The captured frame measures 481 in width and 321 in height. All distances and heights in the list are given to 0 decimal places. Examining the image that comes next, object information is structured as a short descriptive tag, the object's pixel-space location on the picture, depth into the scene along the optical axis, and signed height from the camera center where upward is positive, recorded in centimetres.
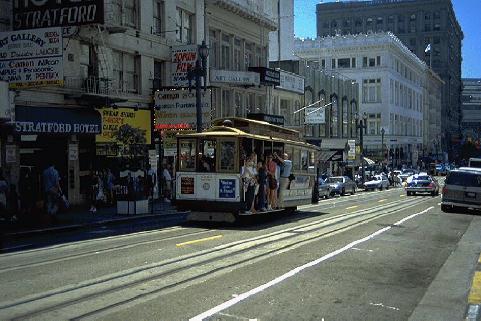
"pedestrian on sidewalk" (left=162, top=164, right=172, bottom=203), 2936 -106
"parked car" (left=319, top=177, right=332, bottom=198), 3865 -181
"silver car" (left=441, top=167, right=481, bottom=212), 2495 -122
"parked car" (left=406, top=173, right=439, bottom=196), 4222 -176
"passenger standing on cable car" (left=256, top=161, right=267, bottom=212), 1864 -73
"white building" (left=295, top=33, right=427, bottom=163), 8312 +1306
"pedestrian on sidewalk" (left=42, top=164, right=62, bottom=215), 1961 -80
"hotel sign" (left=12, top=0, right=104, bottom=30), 2134 +546
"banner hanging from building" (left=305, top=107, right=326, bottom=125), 4931 +370
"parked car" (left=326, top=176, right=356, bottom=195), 4306 -175
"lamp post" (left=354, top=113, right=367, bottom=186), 5932 +198
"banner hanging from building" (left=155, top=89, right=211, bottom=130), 2925 +267
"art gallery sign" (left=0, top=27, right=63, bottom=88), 2014 +364
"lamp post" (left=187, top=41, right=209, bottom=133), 2644 +402
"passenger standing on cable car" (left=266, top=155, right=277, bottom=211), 1924 -63
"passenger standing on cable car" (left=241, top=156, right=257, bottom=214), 1789 -59
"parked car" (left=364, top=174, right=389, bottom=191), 5400 -203
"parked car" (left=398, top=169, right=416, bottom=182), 6931 -154
